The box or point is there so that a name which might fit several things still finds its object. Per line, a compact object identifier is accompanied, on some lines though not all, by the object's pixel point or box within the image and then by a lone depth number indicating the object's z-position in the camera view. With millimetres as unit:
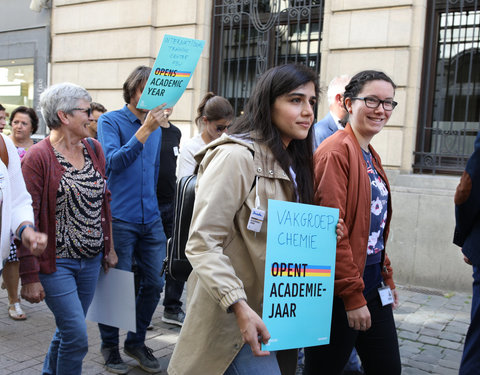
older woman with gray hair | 2928
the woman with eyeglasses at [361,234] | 2508
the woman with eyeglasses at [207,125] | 4566
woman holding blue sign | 1913
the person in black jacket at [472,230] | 2820
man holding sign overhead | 3881
